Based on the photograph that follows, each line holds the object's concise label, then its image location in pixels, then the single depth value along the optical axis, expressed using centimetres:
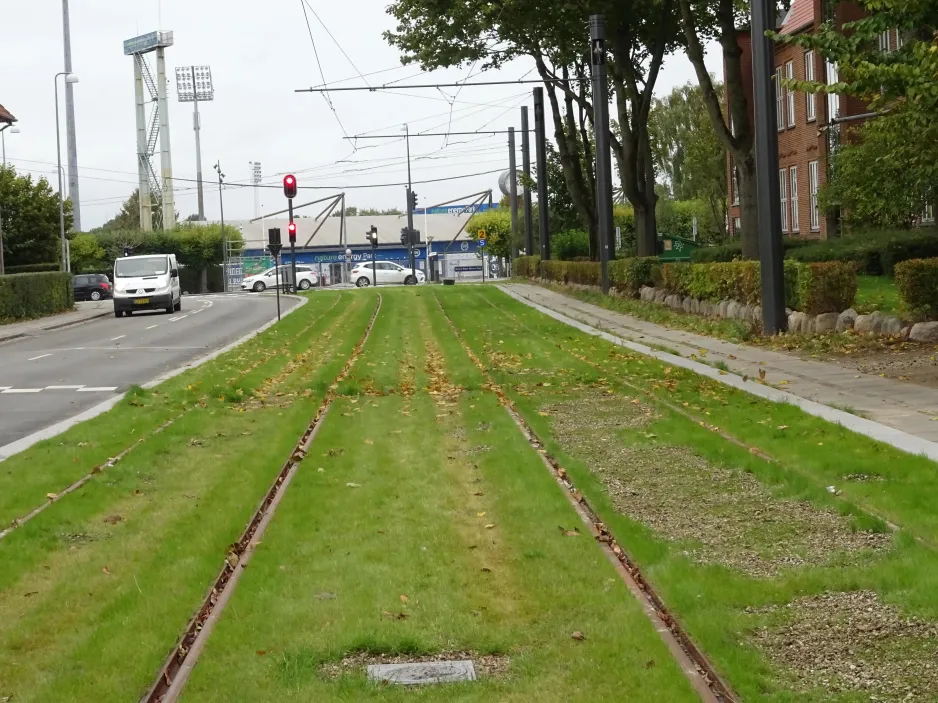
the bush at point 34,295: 4200
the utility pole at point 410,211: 7771
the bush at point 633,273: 3419
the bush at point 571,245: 5797
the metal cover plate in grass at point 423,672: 530
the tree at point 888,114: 1490
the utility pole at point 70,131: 6081
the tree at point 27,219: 6112
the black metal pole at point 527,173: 5909
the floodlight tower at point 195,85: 11944
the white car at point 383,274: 7825
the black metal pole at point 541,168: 5192
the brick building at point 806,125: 4094
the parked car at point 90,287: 6906
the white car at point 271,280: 7594
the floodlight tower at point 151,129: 9631
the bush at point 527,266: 5788
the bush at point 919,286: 1812
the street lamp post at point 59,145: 5191
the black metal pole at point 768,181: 2095
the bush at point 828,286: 2061
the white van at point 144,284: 4378
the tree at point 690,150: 6912
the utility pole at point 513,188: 6303
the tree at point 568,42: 3603
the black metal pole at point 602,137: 3384
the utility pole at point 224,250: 8304
